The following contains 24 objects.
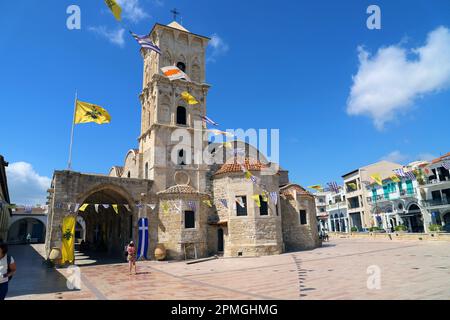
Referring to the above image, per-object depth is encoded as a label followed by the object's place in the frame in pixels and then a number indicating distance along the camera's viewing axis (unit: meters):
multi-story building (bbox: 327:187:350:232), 55.20
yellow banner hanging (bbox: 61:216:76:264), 18.39
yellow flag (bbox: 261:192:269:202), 23.44
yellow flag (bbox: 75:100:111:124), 18.62
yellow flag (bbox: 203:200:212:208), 23.70
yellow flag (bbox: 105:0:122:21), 9.32
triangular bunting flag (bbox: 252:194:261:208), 22.34
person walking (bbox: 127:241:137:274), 14.95
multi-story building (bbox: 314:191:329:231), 64.84
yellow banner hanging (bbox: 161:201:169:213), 22.25
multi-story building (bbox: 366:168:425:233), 38.94
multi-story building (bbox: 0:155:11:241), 22.12
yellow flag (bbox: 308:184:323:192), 38.08
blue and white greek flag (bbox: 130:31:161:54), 14.20
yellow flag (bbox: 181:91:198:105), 21.02
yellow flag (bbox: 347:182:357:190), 47.58
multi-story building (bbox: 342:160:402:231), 47.53
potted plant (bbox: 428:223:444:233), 31.40
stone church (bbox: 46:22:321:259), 21.78
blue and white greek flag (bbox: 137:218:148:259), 21.31
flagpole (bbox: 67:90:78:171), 18.80
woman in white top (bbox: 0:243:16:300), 6.29
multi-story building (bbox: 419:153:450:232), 34.88
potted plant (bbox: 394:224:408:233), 35.40
